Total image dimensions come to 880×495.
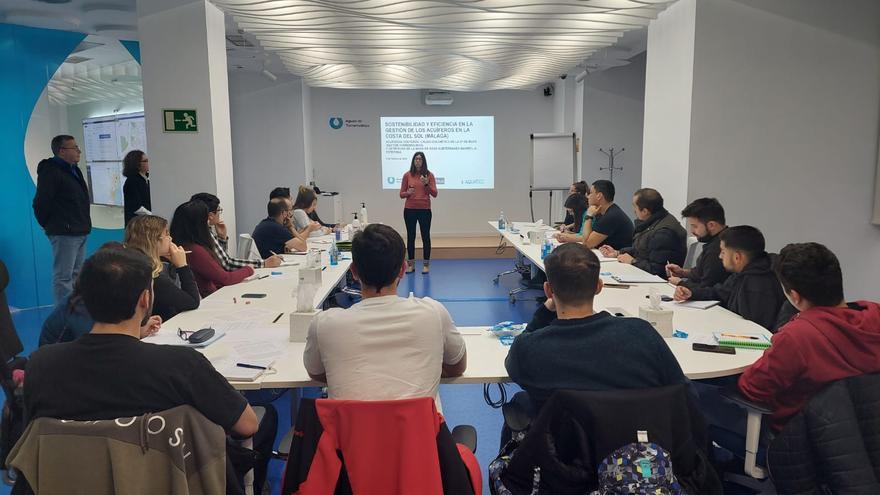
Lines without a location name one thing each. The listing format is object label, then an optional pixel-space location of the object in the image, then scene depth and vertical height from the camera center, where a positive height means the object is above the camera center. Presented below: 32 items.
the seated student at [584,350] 1.78 -0.56
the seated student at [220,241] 4.27 -0.56
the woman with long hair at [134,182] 5.84 -0.15
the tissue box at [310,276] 2.97 -0.58
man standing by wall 5.49 -0.36
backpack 1.64 -0.83
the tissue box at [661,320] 2.74 -0.71
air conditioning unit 11.14 +1.22
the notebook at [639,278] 4.05 -0.78
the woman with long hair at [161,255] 3.05 -0.48
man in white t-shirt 1.83 -0.53
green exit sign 5.43 +0.41
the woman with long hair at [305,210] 6.59 -0.50
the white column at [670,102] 5.52 +0.58
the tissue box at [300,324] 2.70 -0.70
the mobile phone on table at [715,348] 2.53 -0.78
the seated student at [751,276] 3.04 -0.58
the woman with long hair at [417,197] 8.52 -0.46
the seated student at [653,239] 4.72 -0.61
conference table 2.33 -0.78
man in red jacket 2.03 -0.61
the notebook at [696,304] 3.28 -0.78
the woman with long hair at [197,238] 3.79 -0.45
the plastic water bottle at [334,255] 4.96 -0.73
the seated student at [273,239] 5.41 -0.65
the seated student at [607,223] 5.62 -0.56
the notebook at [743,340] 2.59 -0.77
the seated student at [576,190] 7.68 -0.35
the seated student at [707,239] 3.70 -0.50
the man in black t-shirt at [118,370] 1.54 -0.52
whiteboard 10.47 +0.03
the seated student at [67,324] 2.44 -0.63
